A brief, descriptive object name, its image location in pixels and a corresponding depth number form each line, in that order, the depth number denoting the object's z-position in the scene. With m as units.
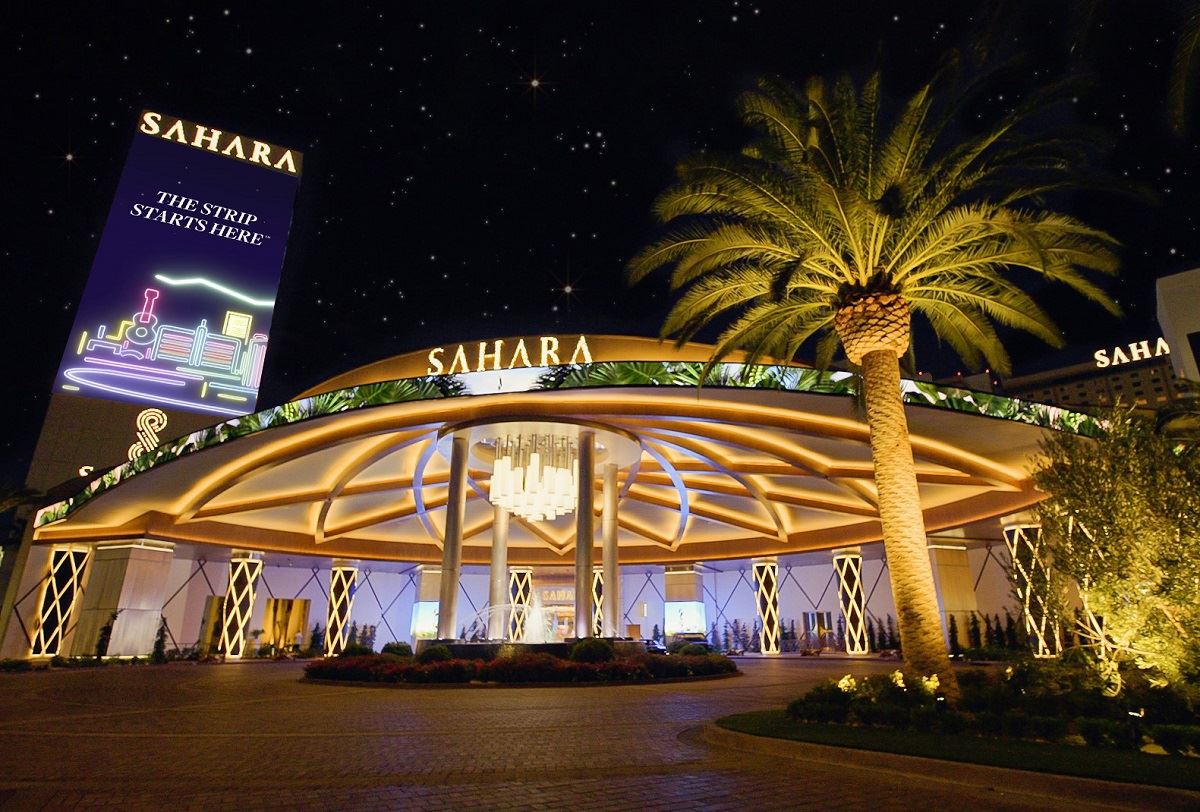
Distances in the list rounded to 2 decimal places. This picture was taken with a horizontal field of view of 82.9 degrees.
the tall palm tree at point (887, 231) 12.57
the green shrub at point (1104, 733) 8.66
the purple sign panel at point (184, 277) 51.66
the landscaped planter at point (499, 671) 19.84
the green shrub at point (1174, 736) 8.02
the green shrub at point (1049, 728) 9.17
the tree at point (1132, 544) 10.77
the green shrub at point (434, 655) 21.34
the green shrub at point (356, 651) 24.77
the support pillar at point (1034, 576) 13.10
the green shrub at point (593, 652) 21.59
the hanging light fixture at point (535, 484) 24.36
